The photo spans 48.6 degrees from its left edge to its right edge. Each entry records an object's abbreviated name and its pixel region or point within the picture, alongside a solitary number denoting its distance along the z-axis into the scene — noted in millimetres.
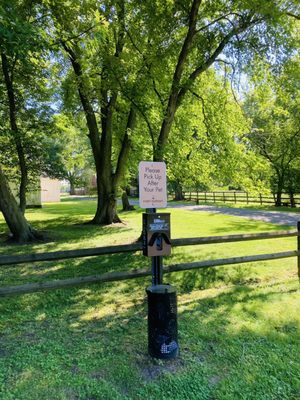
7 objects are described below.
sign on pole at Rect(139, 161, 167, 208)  3383
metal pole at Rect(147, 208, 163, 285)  3529
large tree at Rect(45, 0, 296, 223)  7612
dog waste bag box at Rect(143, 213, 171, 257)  3400
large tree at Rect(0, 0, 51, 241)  9242
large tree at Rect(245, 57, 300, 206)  21292
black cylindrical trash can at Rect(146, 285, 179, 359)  3223
